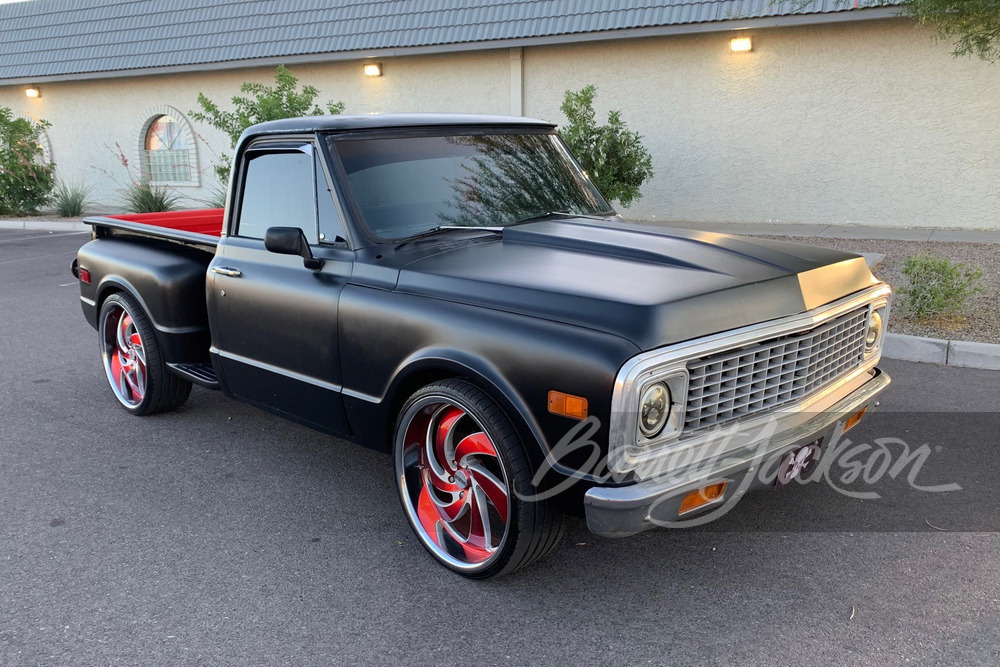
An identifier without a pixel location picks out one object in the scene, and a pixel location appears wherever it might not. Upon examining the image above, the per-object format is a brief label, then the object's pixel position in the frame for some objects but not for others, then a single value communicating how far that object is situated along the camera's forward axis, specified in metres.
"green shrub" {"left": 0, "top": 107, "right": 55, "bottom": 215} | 17.34
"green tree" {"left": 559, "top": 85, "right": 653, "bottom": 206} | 11.62
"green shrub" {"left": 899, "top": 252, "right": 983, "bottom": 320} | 6.72
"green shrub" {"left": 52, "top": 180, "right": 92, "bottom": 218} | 17.09
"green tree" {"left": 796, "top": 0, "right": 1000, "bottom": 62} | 6.80
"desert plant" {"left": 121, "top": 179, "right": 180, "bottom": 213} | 15.22
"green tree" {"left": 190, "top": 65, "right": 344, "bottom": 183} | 12.11
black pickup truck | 2.84
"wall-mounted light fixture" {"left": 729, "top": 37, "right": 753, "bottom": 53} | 12.08
